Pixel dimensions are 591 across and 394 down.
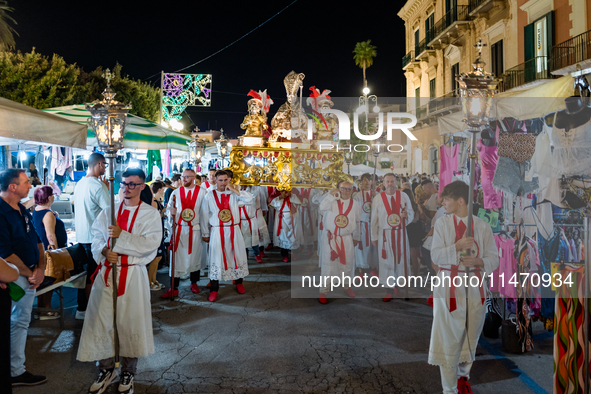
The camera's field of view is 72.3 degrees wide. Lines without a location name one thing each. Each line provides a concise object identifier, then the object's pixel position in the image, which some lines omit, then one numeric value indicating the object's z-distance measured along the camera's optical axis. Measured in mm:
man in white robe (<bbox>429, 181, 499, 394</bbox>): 3443
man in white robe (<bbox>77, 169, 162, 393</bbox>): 3594
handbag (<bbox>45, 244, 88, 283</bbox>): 4820
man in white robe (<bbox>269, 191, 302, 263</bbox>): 9680
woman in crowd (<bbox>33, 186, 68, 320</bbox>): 5152
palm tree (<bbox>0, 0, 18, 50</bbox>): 15086
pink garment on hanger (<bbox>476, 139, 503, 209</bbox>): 5586
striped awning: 7492
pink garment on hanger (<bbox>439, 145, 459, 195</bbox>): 6961
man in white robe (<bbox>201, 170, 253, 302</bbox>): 6590
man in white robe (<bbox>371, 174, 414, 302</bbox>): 6895
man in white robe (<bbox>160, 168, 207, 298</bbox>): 6883
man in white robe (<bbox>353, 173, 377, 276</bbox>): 8461
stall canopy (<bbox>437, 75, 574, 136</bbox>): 4031
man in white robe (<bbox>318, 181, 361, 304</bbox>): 6664
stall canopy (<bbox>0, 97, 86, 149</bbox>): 4238
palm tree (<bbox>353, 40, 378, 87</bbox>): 41281
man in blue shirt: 3615
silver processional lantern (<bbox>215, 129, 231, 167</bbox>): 11198
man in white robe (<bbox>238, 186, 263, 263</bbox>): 9258
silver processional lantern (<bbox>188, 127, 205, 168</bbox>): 10593
